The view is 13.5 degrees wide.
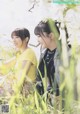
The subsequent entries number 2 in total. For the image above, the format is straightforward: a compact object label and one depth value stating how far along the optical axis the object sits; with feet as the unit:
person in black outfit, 10.76
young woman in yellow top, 10.89
